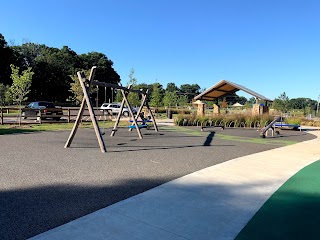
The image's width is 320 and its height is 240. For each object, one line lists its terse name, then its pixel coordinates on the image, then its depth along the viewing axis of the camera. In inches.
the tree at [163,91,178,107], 2154.0
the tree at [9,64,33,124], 1027.3
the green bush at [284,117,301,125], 944.5
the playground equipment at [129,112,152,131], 564.4
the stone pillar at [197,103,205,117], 1048.0
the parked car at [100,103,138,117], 1376.7
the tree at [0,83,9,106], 1854.2
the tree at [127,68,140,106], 1571.2
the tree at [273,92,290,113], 1873.8
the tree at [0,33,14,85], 2311.8
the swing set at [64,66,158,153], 371.8
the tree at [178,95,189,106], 2640.3
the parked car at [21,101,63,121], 859.4
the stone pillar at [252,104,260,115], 992.4
